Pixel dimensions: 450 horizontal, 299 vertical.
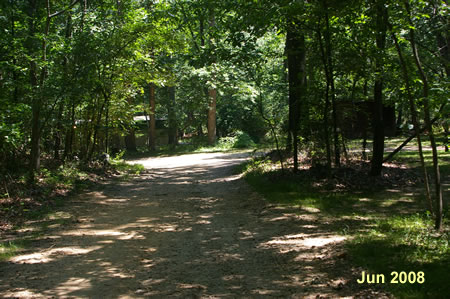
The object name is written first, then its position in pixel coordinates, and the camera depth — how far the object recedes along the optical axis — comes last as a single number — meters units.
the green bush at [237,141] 31.45
